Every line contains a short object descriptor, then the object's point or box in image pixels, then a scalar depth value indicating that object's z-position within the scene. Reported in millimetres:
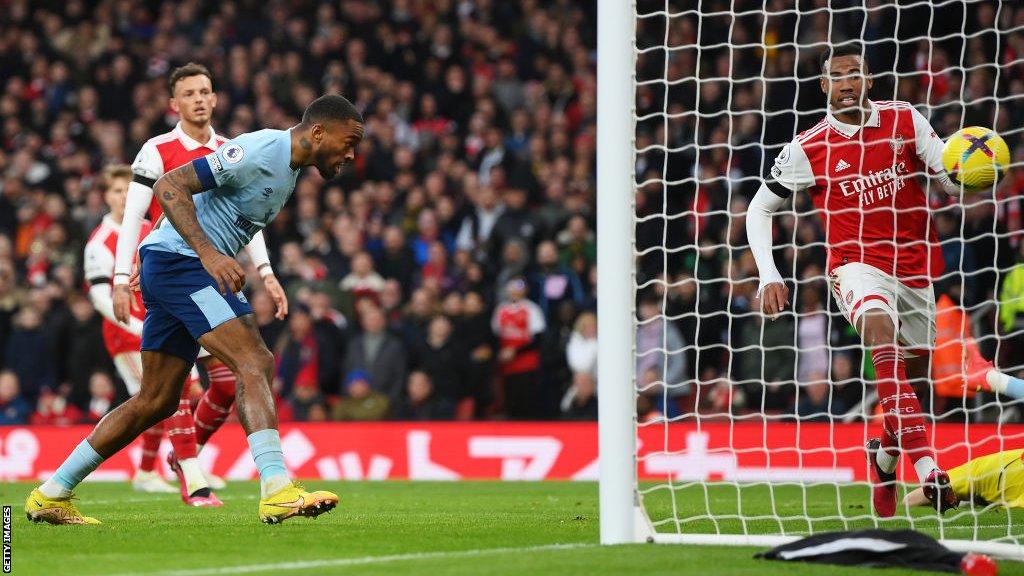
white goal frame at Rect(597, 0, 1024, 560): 12406
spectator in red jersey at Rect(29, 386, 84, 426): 29969
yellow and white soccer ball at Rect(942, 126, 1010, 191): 14391
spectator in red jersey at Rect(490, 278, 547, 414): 28969
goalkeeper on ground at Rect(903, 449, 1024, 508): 15281
